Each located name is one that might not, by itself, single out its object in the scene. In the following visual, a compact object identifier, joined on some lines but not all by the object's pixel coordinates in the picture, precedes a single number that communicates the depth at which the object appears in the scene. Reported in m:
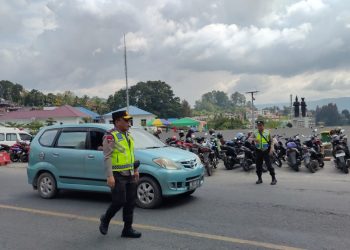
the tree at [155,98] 94.69
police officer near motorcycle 9.85
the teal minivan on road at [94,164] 7.22
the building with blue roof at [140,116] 71.00
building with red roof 63.34
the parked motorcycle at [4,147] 20.34
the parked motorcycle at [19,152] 18.91
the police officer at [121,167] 5.37
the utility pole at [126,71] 28.30
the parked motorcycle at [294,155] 12.38
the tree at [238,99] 162.25
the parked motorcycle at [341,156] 11.73
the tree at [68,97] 90.93
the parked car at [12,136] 21.52
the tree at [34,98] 94.58
